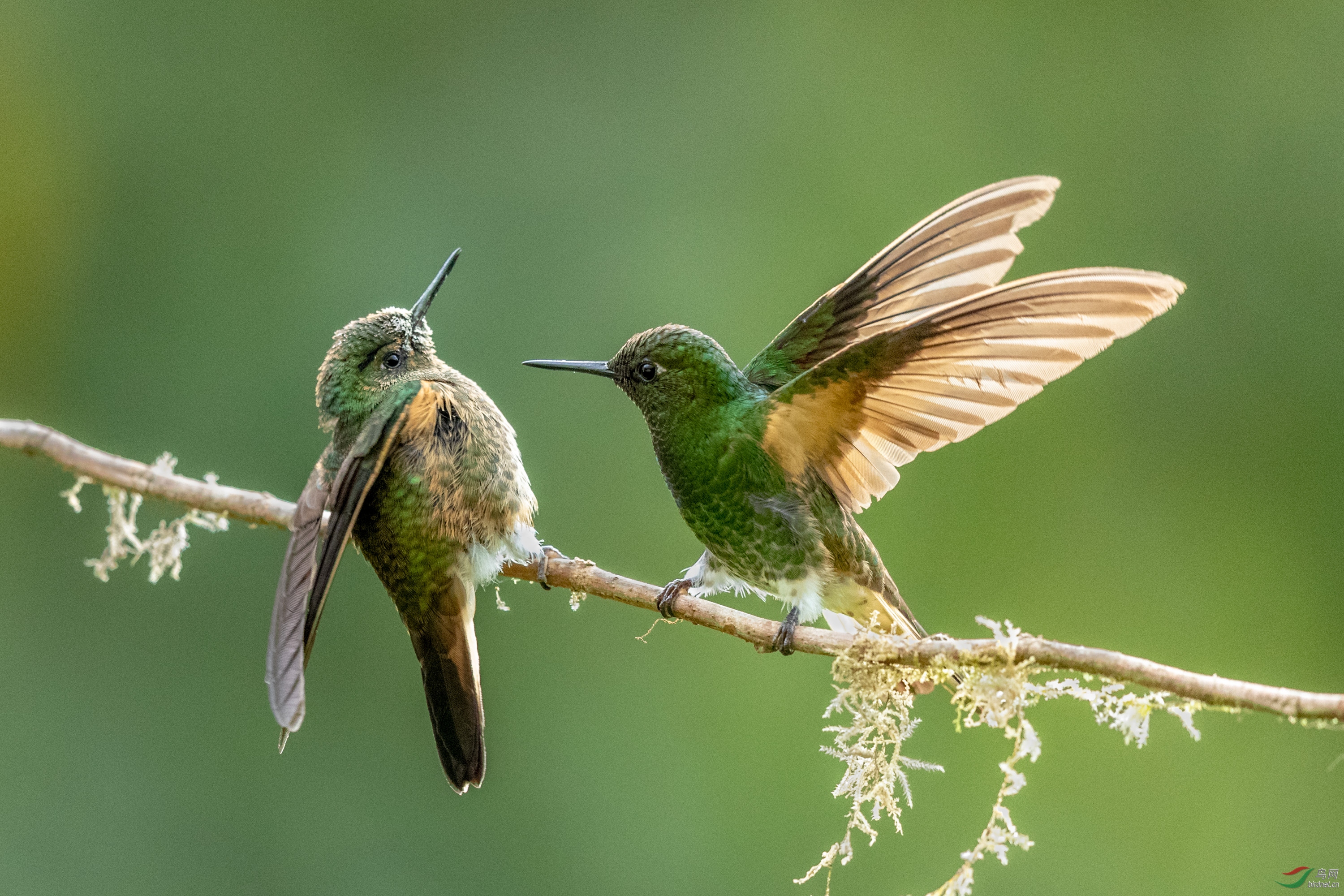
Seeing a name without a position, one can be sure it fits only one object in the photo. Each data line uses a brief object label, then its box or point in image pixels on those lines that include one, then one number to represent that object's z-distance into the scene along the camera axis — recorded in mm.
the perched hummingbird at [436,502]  5703
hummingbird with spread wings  4562
